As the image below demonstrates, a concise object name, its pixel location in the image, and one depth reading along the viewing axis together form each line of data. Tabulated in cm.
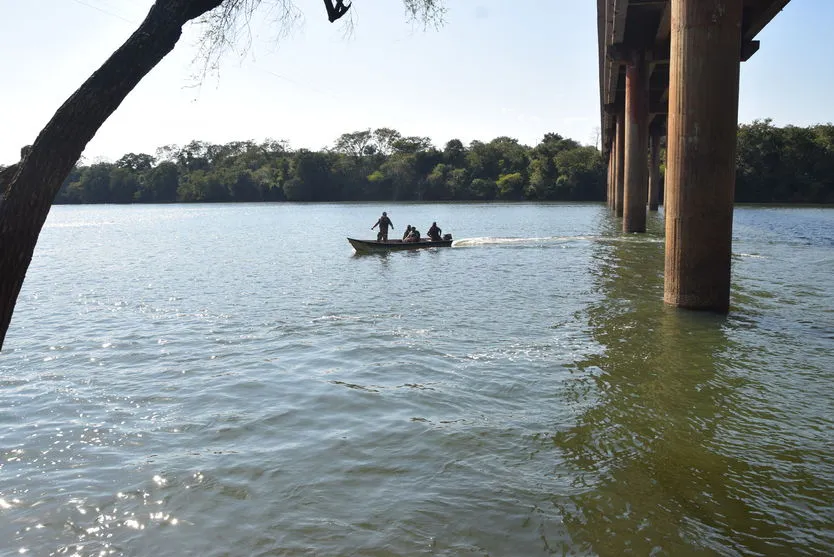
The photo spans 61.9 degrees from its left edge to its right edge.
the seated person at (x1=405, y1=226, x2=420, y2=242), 2888
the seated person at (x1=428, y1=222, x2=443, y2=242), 3009
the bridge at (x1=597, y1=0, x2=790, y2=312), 1119
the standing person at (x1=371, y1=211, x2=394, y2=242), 3012
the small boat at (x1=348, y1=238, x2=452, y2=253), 2788
